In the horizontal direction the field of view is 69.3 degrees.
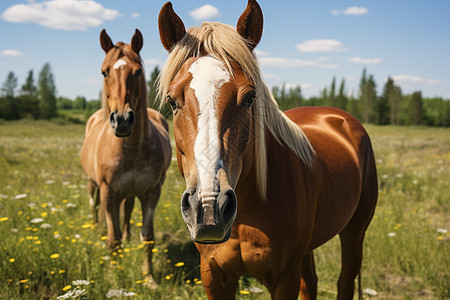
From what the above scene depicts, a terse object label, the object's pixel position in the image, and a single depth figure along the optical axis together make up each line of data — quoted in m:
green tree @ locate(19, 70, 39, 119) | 55.38
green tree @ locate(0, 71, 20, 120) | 49.31
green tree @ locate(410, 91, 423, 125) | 61.31
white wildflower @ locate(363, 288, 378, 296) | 3.25
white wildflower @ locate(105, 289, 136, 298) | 2.76
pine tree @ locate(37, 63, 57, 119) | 58.42
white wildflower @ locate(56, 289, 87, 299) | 2.36
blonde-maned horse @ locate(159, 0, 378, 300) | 1.30
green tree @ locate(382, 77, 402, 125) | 61.37
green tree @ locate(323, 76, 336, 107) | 69.55
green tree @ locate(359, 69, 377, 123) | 63.41
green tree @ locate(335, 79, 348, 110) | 66.68
